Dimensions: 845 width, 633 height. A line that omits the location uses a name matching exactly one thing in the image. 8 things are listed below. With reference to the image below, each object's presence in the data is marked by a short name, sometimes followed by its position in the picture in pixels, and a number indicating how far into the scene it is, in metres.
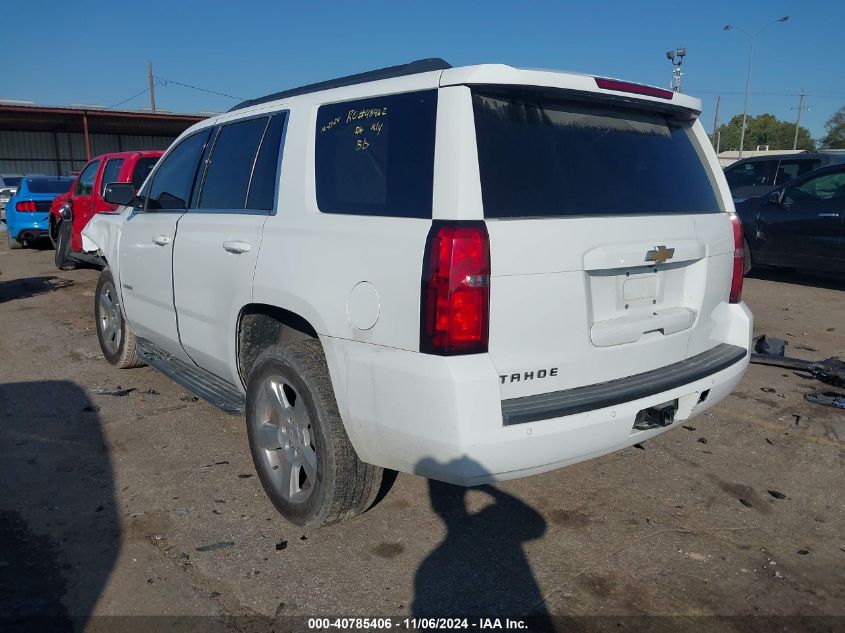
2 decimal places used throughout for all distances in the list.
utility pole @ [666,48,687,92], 29.84
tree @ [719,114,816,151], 98.81
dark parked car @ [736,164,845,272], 9.35
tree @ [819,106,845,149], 83.38
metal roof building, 31.31
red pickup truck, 10.12
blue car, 14.95
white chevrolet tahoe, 2.59
